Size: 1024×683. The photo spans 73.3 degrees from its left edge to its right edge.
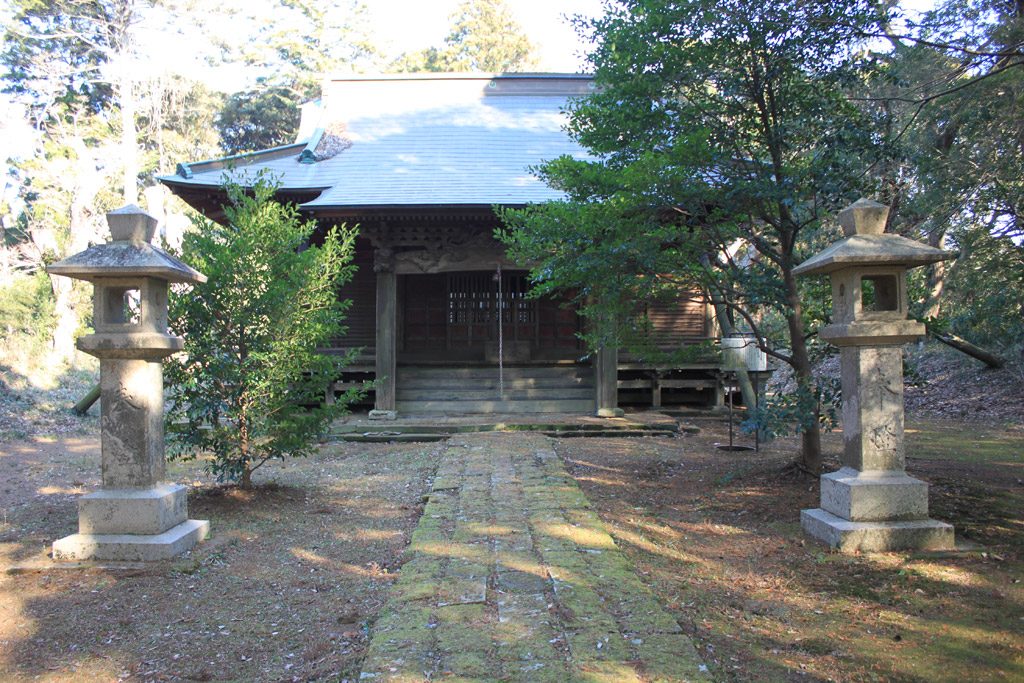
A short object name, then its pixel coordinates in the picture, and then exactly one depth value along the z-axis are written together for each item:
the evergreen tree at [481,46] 33.53
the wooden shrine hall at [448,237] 11.65
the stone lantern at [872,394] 4.59
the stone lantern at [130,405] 4.64
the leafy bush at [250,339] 5.90
